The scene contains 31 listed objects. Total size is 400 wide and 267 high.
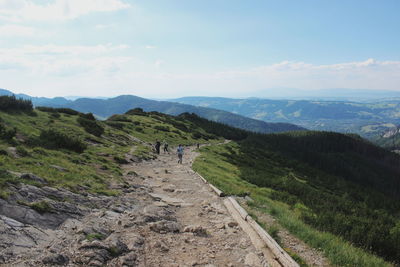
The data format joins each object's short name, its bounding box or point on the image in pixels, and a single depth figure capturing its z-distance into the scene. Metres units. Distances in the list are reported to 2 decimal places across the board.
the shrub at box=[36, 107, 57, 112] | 44.58
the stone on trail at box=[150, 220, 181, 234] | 10.38
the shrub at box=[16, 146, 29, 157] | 16.36
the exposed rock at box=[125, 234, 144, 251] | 8.63
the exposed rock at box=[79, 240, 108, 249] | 7.81
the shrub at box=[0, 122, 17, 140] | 19.08
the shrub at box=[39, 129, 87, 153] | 23.50
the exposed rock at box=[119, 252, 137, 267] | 7.55
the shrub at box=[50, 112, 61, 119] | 40.22
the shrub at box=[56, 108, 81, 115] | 48.31
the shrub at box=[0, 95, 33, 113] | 32.28
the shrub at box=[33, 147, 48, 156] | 18.25
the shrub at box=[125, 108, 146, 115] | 103.31
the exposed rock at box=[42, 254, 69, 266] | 6.70
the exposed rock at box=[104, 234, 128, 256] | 8.01
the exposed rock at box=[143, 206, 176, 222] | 11.45
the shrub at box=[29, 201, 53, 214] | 9.04
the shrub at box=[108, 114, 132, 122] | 73.95
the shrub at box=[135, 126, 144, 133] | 62.78
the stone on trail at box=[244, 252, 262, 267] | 8.29
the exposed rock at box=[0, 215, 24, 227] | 7.61
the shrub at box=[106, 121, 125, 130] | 57.41
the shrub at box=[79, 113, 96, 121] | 47.14
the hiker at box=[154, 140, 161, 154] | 40.35
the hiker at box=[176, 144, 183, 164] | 32.74
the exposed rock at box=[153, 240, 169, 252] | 8.79
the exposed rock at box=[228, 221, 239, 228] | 11.51
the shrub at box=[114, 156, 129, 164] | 26.43
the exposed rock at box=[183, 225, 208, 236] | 10.52
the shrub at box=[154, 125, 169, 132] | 73.44
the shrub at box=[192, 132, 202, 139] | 86.44
